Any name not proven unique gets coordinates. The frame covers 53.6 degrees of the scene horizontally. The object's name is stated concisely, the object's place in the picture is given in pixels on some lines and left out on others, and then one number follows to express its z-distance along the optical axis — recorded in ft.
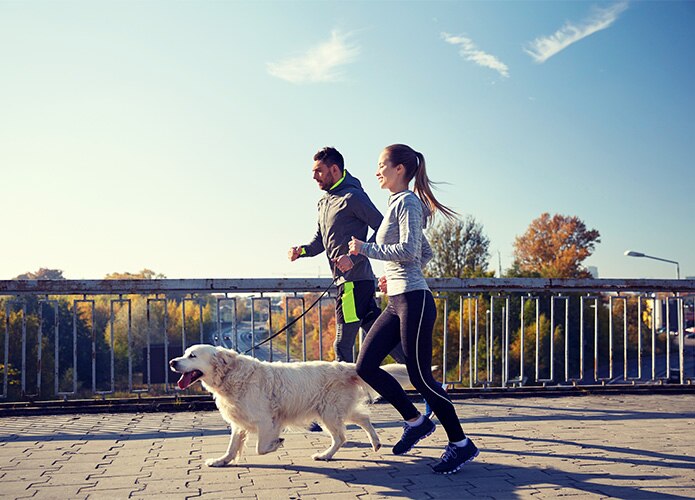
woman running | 14.19
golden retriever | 15.24
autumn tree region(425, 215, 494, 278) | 219.00
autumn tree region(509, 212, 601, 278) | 237.25
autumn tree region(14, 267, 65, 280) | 218.38
